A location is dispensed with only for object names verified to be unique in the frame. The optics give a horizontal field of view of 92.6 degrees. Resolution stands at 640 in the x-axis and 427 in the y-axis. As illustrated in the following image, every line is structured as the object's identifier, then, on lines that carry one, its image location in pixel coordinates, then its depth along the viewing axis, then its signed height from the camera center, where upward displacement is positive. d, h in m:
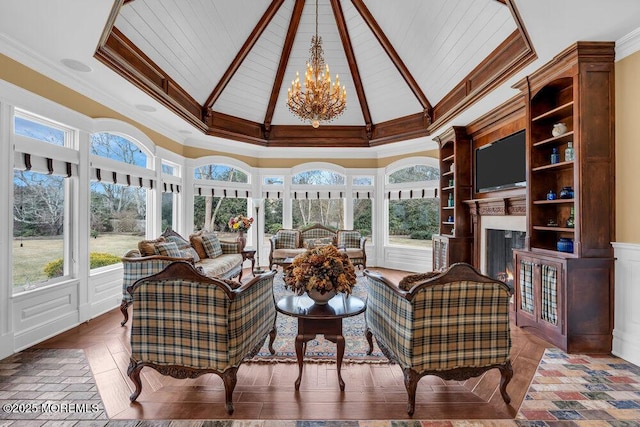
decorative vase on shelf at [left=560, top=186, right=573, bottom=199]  3.25 +0.22
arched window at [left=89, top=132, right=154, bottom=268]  4.21 +0.26
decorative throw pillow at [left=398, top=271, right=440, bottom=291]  2.18 -0.48
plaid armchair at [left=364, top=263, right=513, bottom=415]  1.98 -0.76
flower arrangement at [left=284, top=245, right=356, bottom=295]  2.45 -0.49
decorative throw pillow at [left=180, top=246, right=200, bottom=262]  4.48 -0.62
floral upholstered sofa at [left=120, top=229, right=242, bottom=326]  3.69 -0.63
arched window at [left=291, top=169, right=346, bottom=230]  7.78 +0.38
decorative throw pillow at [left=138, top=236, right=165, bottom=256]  3.94 -0.46
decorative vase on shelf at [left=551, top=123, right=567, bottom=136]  3.35 +0.93
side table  6.16 -0.83
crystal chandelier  4.20 +1.61
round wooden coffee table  2.38 -0.88
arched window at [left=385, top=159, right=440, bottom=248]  6.94 +0.21
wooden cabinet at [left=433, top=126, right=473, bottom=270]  5.48 +0.14
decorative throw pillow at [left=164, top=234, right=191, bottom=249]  4.85 -0.45
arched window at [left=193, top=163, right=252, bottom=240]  6.89 +0.40
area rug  2.87 -1.37
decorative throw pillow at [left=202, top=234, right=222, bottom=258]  5.46 -0.59
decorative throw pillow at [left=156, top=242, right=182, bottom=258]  4.05 -0.49
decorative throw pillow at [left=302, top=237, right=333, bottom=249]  7.01 -0.66
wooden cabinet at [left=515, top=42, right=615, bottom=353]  2.95 -0.04
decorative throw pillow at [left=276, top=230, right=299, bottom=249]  7.05 -0.60
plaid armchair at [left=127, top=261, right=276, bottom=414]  2.02 -0.76
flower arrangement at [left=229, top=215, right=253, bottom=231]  6.38 -0.21
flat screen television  4.16 +0.73
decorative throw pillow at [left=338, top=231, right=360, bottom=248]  7.02 -0.60
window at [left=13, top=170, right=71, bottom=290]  3.11 -0.18
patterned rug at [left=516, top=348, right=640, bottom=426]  2.06 -1.36
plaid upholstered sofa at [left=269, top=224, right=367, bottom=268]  6.61 -0.65
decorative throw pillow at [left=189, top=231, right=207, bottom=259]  5.41 -0.57
